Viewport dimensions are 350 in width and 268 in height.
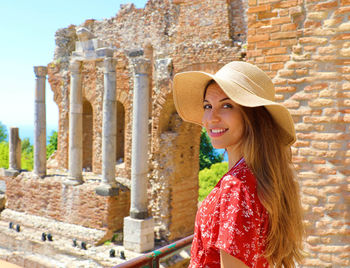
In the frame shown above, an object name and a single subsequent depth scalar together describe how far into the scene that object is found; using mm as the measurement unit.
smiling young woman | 1447
